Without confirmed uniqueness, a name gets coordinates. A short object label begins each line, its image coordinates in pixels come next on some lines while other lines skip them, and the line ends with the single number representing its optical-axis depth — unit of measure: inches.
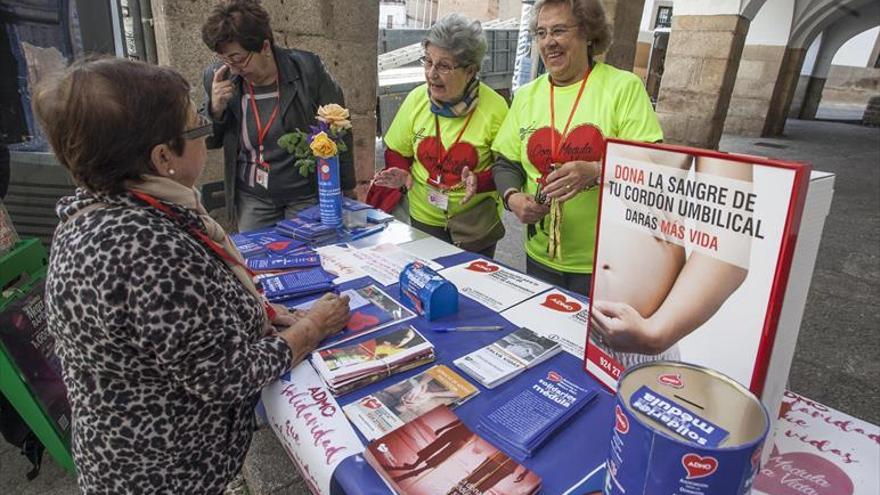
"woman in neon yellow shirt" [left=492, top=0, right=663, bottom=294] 70.2
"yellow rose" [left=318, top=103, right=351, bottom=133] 78.3
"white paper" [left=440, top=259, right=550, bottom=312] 62.2
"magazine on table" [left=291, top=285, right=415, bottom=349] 53.3
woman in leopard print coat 35.7
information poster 29.0
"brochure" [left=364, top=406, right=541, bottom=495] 33.1
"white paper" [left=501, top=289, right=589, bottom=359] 53.4
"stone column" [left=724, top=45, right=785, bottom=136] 490.6
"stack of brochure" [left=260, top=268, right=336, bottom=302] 61.2
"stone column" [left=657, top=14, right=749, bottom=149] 295.7
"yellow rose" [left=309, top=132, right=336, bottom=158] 76.7
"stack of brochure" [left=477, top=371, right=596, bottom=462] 37.9
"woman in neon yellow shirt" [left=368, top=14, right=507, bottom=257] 85.1
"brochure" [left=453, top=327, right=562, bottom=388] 46.1
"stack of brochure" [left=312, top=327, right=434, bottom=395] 44.6
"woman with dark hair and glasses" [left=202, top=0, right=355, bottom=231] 91.2
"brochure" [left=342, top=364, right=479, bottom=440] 39.9
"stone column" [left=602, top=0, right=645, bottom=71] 184.4
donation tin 21.9
